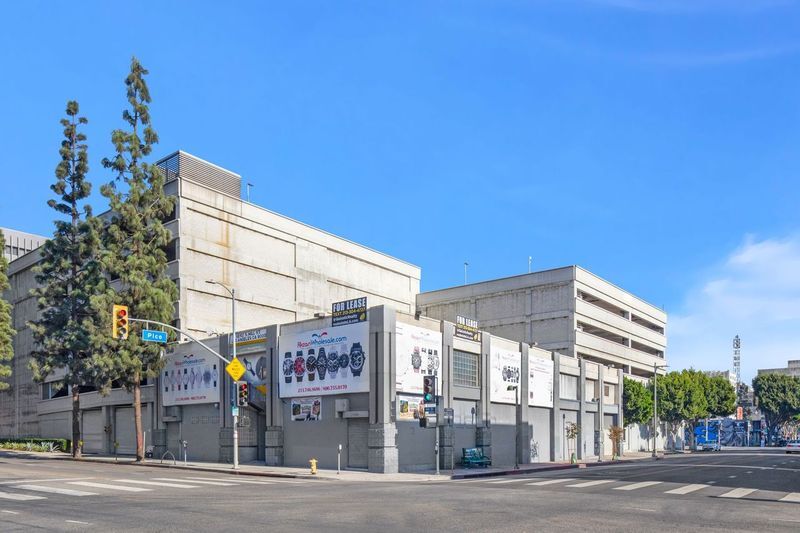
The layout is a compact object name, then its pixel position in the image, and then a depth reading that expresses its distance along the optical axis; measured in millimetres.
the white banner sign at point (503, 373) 48875
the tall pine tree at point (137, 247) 46281
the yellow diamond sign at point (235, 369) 37719
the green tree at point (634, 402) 75062
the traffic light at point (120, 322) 29469
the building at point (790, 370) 183400
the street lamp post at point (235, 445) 37938
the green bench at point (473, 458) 43875
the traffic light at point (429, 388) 34656
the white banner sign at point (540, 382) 54094
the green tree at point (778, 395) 126125
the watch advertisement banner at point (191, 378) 48188
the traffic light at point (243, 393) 37531
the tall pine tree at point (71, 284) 47969
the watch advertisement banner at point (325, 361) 39219
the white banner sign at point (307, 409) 41156
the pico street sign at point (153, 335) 34975
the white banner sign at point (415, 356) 39131
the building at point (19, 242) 112725
